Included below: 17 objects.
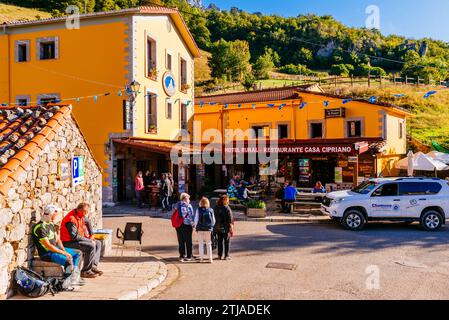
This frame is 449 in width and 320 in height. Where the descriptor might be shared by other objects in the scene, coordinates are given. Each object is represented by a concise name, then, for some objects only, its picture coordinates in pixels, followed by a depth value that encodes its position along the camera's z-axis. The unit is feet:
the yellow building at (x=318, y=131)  69.15
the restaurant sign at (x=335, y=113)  79.61
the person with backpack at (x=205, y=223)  30.48
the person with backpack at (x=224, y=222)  30.78
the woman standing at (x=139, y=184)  60.22
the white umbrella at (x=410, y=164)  67.67
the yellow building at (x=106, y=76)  65.92
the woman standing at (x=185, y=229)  30.67
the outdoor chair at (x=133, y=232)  31.78
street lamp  65.10
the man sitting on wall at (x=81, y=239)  24.39
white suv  42.42
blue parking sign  29.19
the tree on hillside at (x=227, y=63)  233.76
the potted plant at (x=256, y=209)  51.72
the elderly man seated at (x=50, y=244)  21.86
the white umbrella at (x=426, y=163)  70.18
